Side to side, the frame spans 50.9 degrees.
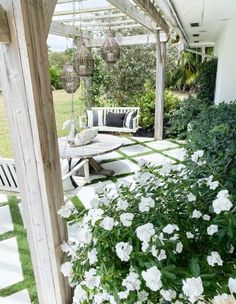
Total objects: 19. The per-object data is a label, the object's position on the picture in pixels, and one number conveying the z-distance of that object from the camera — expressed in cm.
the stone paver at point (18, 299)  182
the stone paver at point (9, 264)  203
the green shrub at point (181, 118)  468
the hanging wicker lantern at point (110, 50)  328
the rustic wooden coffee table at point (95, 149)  365
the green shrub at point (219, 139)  148
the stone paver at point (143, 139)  584
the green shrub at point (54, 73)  748
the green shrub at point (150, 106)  637
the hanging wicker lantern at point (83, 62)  281
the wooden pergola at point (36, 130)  99
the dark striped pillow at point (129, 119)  589
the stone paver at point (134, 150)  506
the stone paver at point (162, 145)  530
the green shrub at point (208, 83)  569
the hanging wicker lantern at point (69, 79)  319
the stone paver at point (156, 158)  455
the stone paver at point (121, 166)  419
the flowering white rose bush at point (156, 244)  102
